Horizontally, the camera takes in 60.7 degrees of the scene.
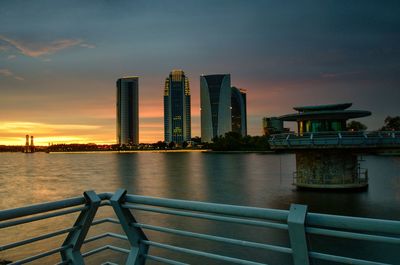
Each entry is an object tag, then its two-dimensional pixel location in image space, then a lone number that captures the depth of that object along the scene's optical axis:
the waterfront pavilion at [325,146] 34.56
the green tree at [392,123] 148.62
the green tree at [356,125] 166.45
